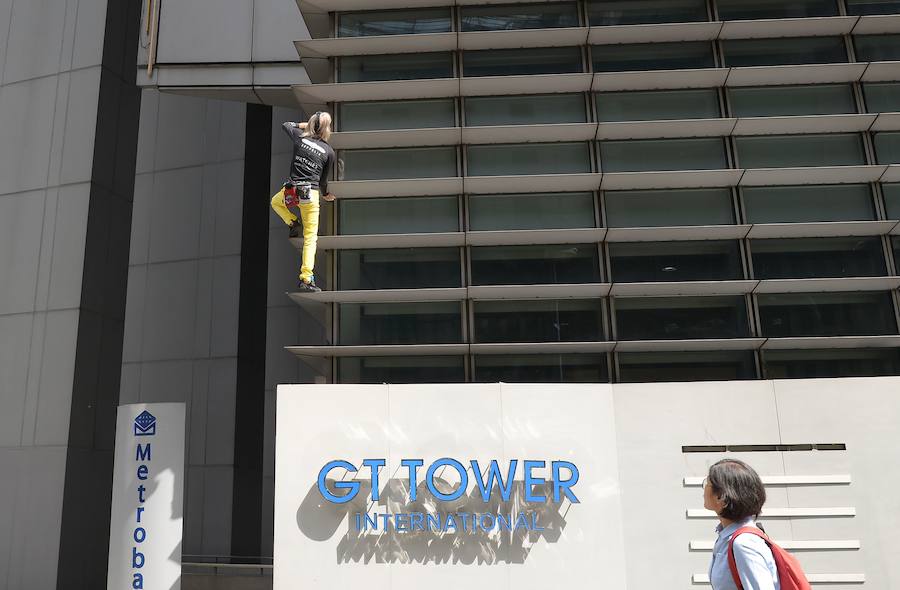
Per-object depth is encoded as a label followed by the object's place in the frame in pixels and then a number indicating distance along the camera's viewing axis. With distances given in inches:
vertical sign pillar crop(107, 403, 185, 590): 376.2
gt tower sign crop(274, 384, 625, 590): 361.1
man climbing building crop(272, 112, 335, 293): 380.5
